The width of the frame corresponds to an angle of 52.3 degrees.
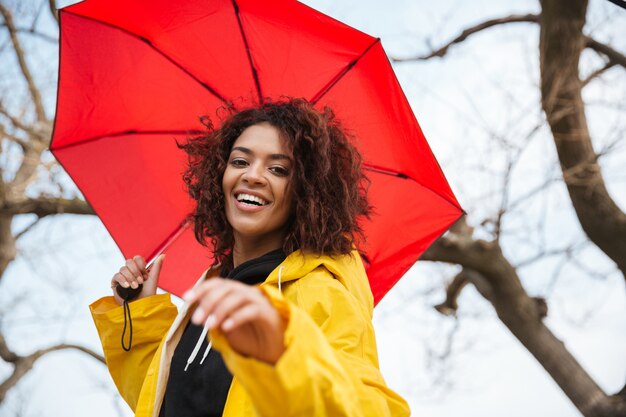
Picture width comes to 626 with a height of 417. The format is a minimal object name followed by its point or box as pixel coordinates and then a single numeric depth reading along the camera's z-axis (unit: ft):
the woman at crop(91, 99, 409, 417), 4.06
